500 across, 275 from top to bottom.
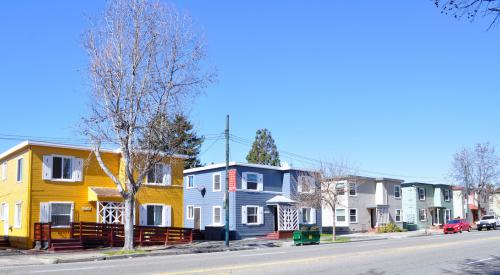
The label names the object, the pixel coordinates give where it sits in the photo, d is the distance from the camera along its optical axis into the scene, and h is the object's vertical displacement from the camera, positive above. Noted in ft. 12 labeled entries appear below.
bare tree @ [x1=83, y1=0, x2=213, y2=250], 91.66 +15.15
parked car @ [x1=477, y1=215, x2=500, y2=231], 188.44 -8.78
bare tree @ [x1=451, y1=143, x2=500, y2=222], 219.82 +8.44
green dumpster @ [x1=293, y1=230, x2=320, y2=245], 116.47 -8.17
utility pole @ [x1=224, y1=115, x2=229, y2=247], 108.20 +2.28
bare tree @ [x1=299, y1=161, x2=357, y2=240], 145.07 +3.88
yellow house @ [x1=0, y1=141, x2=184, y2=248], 103.45 +1.78
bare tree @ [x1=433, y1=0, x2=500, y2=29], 25.23 +8.91
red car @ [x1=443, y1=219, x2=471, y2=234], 169.58 -8.83
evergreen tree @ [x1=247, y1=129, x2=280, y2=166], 298.97 +27.26
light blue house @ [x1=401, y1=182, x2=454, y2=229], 214.07 -2.38
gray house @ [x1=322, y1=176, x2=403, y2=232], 178.50 -2.68
